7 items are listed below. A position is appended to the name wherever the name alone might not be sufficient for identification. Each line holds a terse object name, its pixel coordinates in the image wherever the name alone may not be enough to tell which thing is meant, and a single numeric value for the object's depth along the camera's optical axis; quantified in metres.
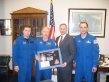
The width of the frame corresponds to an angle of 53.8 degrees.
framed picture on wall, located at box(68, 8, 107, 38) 3.10
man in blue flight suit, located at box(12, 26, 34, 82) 1.94
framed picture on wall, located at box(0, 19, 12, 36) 3.25
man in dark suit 1.86
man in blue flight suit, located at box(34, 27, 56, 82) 1.90
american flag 2.87
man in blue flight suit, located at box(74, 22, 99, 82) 1.91
